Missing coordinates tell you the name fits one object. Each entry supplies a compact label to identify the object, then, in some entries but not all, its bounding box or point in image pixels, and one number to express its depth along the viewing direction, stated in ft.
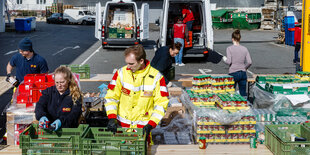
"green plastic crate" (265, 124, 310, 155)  13.38
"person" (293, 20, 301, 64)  54.85
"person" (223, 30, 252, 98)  26.08
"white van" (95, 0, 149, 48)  66.37
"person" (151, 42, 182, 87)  26.32
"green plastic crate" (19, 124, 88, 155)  13.12
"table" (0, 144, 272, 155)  14.70
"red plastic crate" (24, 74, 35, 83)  22.38
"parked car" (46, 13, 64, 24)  163.73
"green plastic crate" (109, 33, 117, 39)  70.79
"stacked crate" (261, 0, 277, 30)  125.59
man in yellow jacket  15.57
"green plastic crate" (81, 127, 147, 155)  12.93
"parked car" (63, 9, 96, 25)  158.10
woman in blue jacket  16.44
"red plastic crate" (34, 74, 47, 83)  22.67
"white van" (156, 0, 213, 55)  51.80
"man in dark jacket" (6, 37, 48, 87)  23.93
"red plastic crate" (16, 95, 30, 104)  21.59
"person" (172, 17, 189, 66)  51.13
